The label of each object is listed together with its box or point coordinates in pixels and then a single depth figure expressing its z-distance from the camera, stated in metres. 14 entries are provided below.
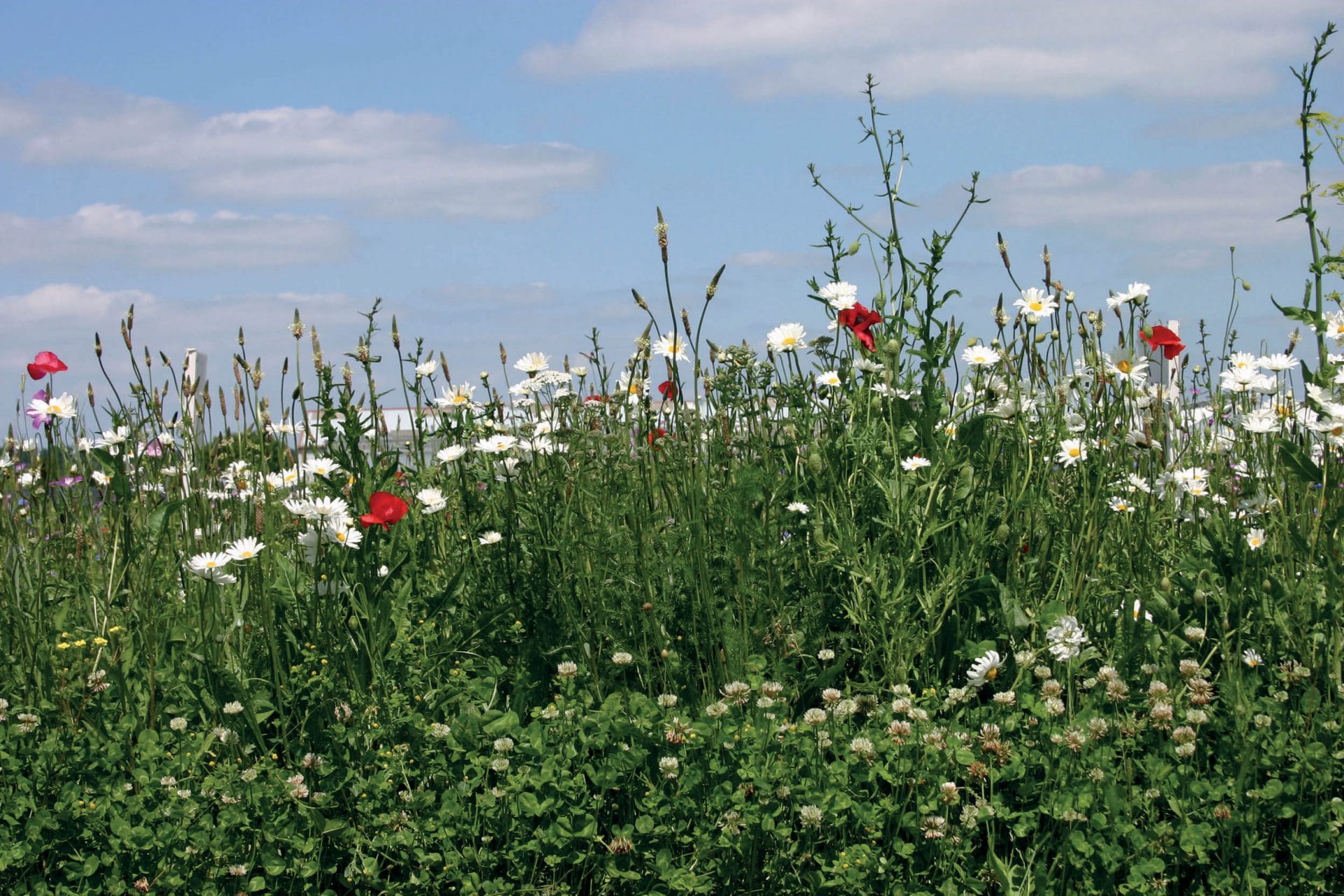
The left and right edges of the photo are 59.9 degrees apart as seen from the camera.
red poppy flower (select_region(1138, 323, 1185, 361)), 3.73
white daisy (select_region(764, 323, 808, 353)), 3.70
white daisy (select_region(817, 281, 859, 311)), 3.46
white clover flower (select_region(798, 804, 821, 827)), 2.32
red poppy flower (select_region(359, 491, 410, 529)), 2.92
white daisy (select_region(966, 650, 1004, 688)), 2.82
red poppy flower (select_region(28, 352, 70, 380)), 4.02
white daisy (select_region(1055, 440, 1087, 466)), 3.51
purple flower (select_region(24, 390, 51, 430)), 4.13
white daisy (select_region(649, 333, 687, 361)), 3.72
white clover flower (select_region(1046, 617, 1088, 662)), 2.73
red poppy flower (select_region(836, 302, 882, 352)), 3.45
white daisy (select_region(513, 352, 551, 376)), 4.04
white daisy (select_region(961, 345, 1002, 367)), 3.73
